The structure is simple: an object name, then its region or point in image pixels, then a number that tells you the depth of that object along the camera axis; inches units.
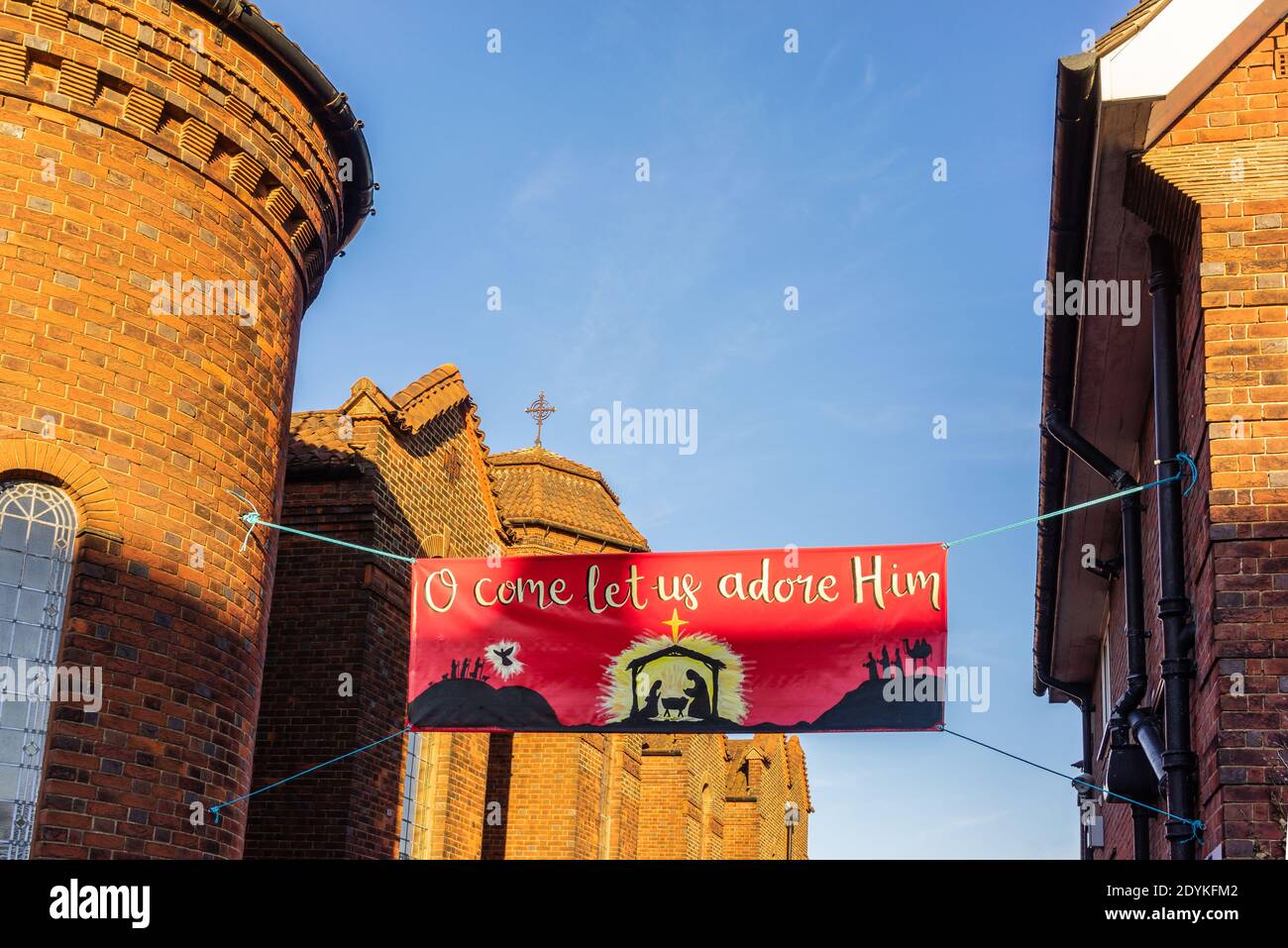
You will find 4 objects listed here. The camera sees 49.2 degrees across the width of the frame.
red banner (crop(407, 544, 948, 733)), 331.3
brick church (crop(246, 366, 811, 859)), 553.0
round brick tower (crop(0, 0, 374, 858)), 354.0
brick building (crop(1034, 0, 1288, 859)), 289.1
